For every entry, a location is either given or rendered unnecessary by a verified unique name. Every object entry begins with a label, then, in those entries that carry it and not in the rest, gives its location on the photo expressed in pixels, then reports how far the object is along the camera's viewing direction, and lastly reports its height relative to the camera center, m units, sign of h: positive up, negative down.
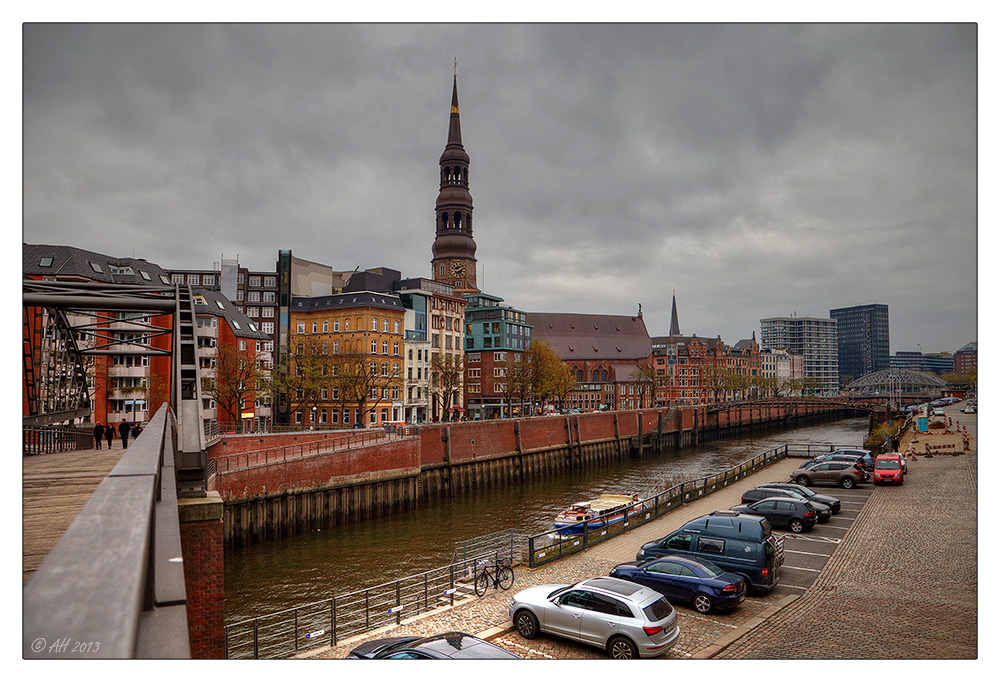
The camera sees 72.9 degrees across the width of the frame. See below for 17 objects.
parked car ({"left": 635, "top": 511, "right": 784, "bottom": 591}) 16.77 -4.88
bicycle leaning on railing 17.72 -5.63
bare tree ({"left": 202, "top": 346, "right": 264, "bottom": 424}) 50.31 -0.91
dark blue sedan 15.10 -5.11
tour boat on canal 30.56 -6.97
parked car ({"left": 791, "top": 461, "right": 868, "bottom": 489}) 33.25 -5.84
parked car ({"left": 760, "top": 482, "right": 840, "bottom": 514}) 26.36 -5.55
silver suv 12.44 -4.91
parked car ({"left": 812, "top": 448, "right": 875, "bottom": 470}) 35.62 -5.51
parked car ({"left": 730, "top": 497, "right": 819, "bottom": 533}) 23.47 -5.40
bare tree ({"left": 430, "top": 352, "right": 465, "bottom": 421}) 71.12 -1.21
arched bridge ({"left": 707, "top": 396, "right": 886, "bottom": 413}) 107.55 -7.48
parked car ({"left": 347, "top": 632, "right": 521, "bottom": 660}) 10.52 -4.52
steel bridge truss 9.51 +0.53
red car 32.06 -5.38
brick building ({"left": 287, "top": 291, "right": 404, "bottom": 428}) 59.62 +1.09
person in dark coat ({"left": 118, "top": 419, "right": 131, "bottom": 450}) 23.27 -2.15
